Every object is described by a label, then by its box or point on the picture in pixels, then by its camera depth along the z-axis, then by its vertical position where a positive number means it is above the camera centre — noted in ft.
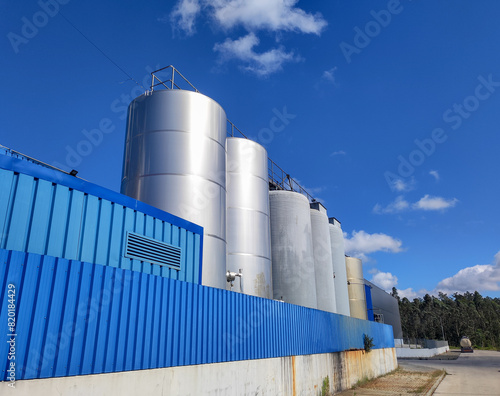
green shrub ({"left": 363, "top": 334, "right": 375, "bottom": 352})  76.28 -2.39
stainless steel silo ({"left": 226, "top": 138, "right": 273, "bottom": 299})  52.95 +15.93
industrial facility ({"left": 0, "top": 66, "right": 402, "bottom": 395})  21.58 +5.14
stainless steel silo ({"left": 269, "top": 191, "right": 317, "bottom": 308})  61.93 +13.03
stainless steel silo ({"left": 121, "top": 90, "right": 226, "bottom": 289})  42.90 +18.99
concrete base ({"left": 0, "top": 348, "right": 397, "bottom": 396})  21.58 -3.69
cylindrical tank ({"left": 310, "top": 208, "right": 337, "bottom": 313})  74.11 +13.32
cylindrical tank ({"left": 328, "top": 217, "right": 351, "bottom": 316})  87.56 +14.72
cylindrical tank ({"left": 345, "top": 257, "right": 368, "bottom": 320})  114.42 +12.61
